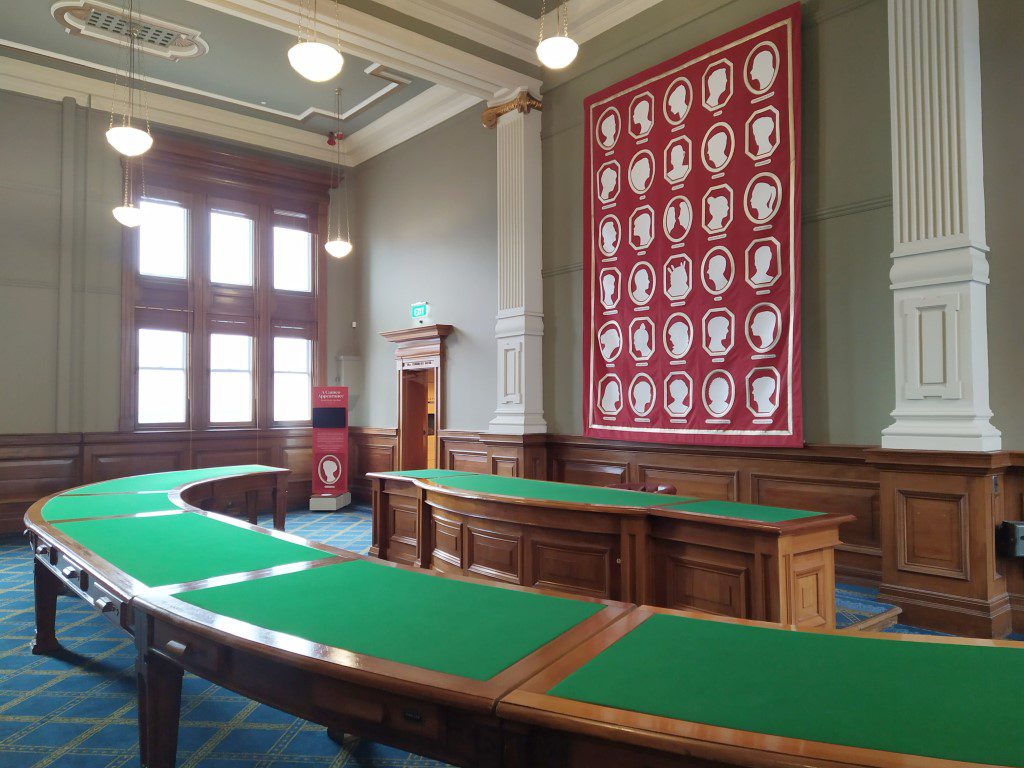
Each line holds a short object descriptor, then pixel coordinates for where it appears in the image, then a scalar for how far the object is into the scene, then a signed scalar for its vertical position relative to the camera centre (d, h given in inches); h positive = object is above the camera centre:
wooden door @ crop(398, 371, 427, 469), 362.3 -7.6
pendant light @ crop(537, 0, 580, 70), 182.5 +94.9
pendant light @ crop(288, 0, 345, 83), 157.9 +80.3
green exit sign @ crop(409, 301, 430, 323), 350.9 +48.9
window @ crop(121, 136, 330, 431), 342.6 +60.5
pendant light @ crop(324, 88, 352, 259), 405.4 +129.3
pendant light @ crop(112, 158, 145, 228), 331.9 +107.8
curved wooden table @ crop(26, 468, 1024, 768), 44.6 -21.1
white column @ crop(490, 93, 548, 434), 283.4 +53.6
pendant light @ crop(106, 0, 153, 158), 207.9 +146.4
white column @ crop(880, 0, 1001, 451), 161.8 +41.6
